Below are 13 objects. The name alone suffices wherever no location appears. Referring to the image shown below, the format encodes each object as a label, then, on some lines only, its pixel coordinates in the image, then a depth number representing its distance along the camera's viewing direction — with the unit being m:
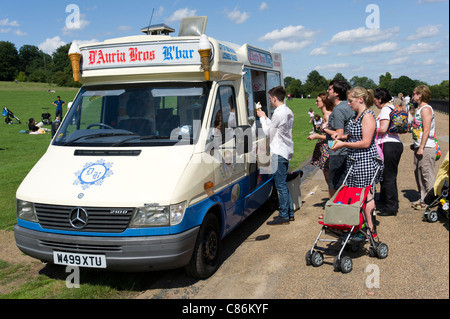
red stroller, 5.28
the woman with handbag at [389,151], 7.46
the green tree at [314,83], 144.41
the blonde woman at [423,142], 7.21
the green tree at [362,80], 154.12
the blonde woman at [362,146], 5.64
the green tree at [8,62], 130.62
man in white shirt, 6.96
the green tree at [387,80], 143.30
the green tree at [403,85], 123.75
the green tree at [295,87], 139.12
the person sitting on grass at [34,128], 24.02
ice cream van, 4.53
